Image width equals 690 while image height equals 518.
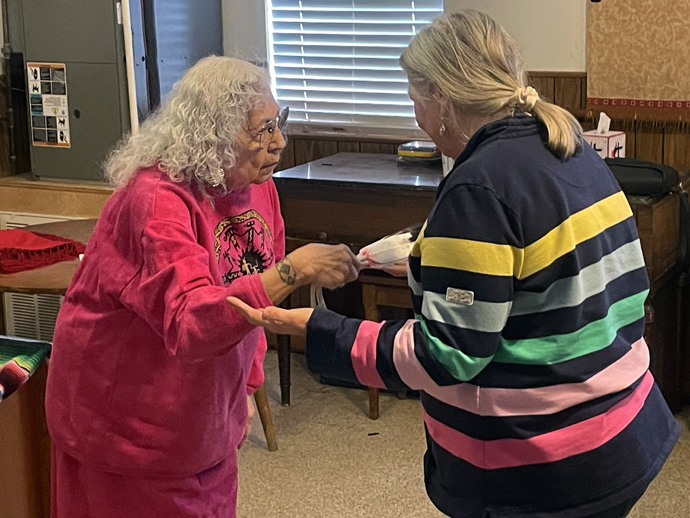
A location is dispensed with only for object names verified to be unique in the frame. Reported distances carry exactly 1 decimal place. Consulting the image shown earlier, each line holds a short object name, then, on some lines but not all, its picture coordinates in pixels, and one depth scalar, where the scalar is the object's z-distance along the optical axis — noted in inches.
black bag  116.6
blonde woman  53.1
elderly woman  64.3
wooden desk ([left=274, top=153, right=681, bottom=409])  119.4
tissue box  124.0
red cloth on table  108.4
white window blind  150.9
